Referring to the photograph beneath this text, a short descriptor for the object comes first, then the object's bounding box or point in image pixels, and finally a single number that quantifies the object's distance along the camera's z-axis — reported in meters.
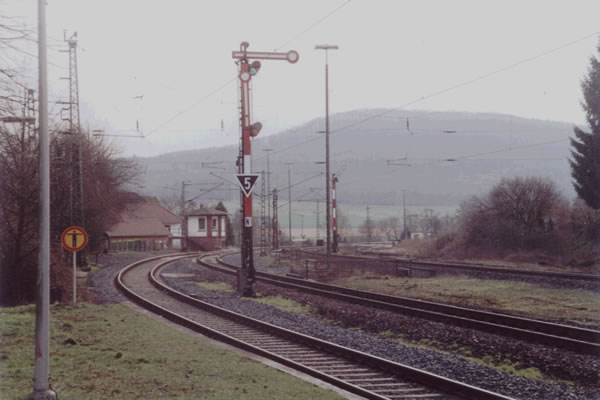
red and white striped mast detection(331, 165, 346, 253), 48.57
